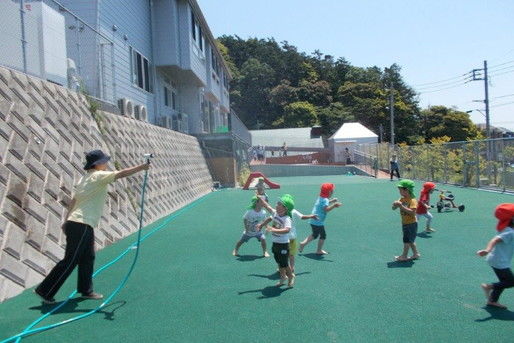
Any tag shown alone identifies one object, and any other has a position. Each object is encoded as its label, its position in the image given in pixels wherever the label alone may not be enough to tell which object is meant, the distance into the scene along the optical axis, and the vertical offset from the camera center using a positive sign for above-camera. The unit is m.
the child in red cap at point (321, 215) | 7.48 -0.97
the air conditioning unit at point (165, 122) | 21.06 +1.80
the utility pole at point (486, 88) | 35.39 +5.25
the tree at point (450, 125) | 54.72 +3.43
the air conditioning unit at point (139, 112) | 16.95 +1.85
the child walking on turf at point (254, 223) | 7.49 -1.07
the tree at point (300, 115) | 59.26 +5.49
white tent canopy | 42.22 +1.50
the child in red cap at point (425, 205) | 9.09 -1.03
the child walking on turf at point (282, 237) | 5.60 -0.98
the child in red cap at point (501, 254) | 4.63 -1.05
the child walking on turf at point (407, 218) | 6.82 -0.96
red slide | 21.58 -1.14
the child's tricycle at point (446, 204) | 11.93 -1.36
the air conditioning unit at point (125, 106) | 15.14 +1.87
